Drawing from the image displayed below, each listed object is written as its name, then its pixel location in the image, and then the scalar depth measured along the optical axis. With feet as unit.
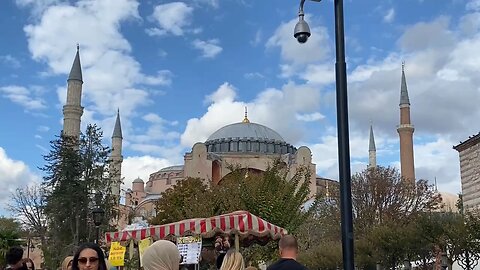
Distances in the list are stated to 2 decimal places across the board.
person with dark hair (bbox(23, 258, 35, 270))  20.50
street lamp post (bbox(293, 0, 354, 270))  18.04
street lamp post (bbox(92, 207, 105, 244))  58.20
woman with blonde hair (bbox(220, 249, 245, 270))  17.89
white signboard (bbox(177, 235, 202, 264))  30.40
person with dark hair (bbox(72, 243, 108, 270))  11.61
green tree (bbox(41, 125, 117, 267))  111.04
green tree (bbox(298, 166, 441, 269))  93.45
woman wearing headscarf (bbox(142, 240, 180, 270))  11.00
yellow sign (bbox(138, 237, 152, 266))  33.78
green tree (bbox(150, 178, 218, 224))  125.39
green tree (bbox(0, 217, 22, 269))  111.04
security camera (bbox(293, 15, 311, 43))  22.24
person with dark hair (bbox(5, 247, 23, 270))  20.06
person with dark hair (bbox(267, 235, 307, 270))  15.72
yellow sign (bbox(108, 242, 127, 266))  34.19
